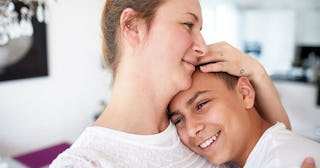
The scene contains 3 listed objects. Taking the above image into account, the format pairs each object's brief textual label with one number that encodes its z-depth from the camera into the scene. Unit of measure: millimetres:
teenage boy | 955
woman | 816
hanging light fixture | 2504
